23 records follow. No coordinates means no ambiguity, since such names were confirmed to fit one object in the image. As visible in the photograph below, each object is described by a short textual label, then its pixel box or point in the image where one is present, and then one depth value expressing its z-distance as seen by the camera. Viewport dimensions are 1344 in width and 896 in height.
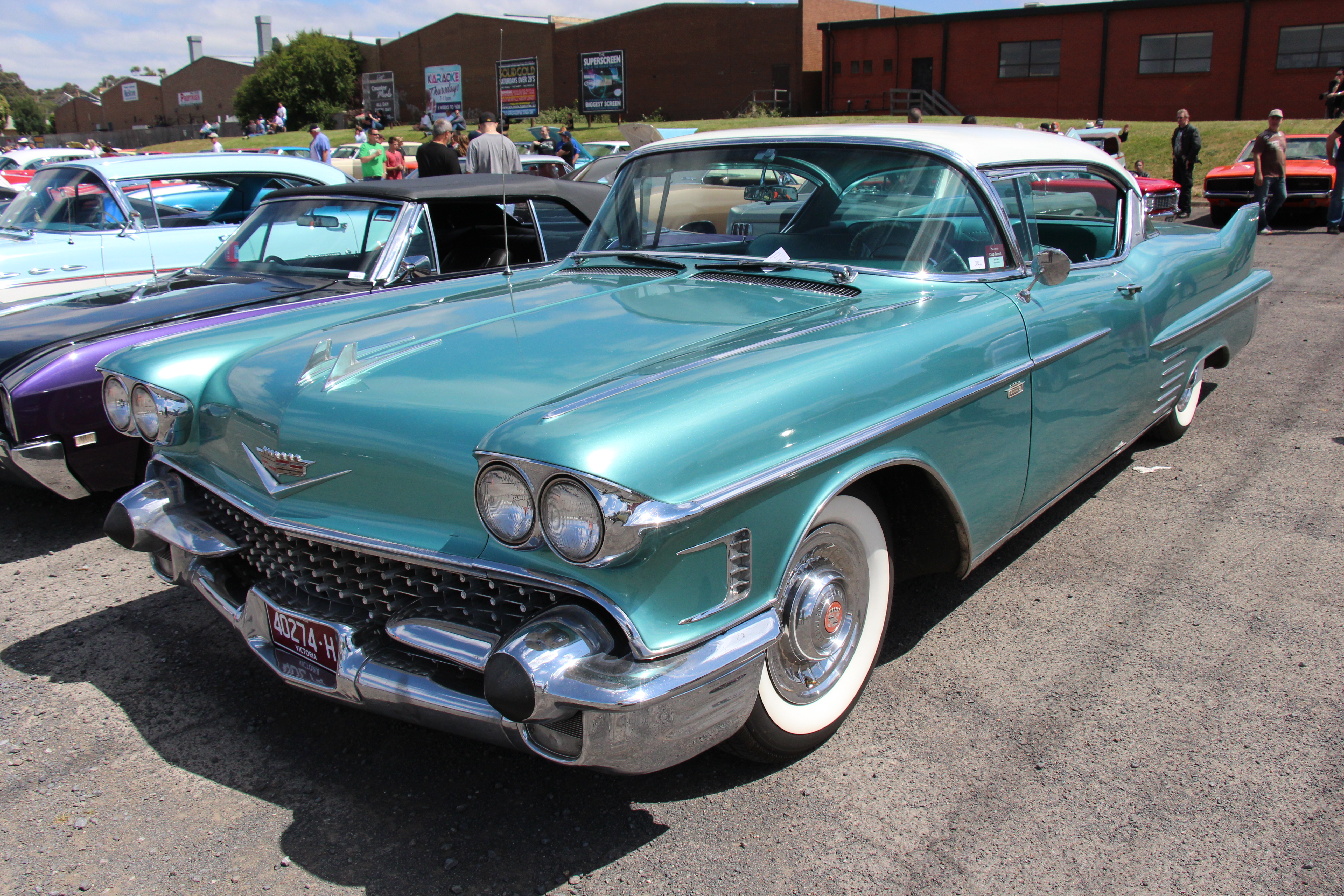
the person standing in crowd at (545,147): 18.33
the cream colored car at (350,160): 19.25
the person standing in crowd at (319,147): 16.41
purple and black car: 3.81
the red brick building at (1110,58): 27.34
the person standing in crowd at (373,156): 12.32
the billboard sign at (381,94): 54.47
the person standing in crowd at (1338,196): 11.95
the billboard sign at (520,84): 43.53
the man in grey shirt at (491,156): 7.45
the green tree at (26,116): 95.00
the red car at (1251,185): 12.51
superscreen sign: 44.94
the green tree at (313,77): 57.75
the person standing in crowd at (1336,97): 15.74
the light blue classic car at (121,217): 6.05
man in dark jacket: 13.66
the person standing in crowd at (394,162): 13.74
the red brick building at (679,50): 40.12
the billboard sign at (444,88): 50.94
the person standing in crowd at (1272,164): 12.06
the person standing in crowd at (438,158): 7.89
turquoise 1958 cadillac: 1.81
